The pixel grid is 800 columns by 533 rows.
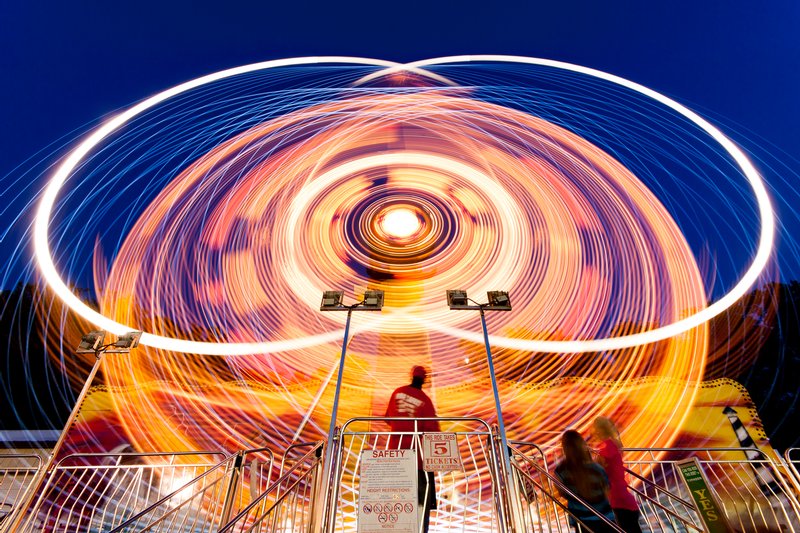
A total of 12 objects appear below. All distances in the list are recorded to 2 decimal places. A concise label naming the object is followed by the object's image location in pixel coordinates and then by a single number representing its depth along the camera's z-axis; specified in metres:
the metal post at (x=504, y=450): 4.60
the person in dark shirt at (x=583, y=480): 4.08
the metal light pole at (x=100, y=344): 8.88
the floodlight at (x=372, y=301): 8.05
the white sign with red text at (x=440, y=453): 4.58
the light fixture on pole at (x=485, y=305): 7.97
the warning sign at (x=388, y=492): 4.14
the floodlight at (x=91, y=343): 8.88
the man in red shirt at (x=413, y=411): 5.30
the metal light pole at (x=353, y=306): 8.04
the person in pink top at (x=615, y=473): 4.29
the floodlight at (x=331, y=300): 8.10
